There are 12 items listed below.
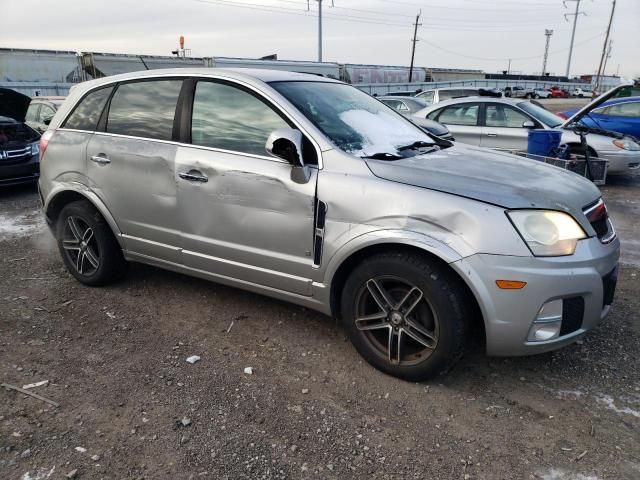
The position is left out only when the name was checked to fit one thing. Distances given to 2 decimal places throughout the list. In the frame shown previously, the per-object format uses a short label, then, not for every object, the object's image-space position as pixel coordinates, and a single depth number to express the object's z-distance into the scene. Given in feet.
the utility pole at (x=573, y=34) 215.55
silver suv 8.81
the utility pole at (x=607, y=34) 179.01
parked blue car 35.94
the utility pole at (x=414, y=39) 187.75
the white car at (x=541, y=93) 161.89
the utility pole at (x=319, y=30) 127.65
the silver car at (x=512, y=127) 28.50
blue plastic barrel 25.49
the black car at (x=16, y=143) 26.63
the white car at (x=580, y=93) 192.89
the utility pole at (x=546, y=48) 311.76
